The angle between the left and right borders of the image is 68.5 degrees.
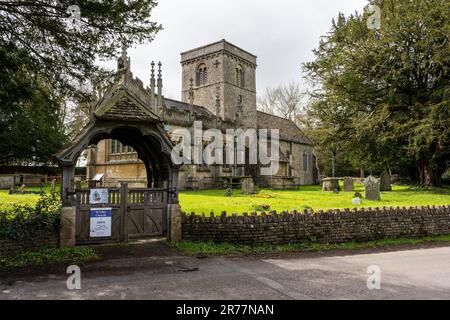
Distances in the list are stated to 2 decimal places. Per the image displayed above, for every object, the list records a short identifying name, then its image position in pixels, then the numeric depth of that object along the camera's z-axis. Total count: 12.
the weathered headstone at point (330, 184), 24.19
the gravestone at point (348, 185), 23.65
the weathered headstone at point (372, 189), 16.67
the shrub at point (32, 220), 7.09
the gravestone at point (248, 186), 21.58
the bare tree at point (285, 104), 55.31
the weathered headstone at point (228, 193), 20.04
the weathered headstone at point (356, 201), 14.60
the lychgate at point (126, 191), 8.17
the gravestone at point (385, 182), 24.09
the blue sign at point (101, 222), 8.34
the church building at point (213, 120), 27.22
